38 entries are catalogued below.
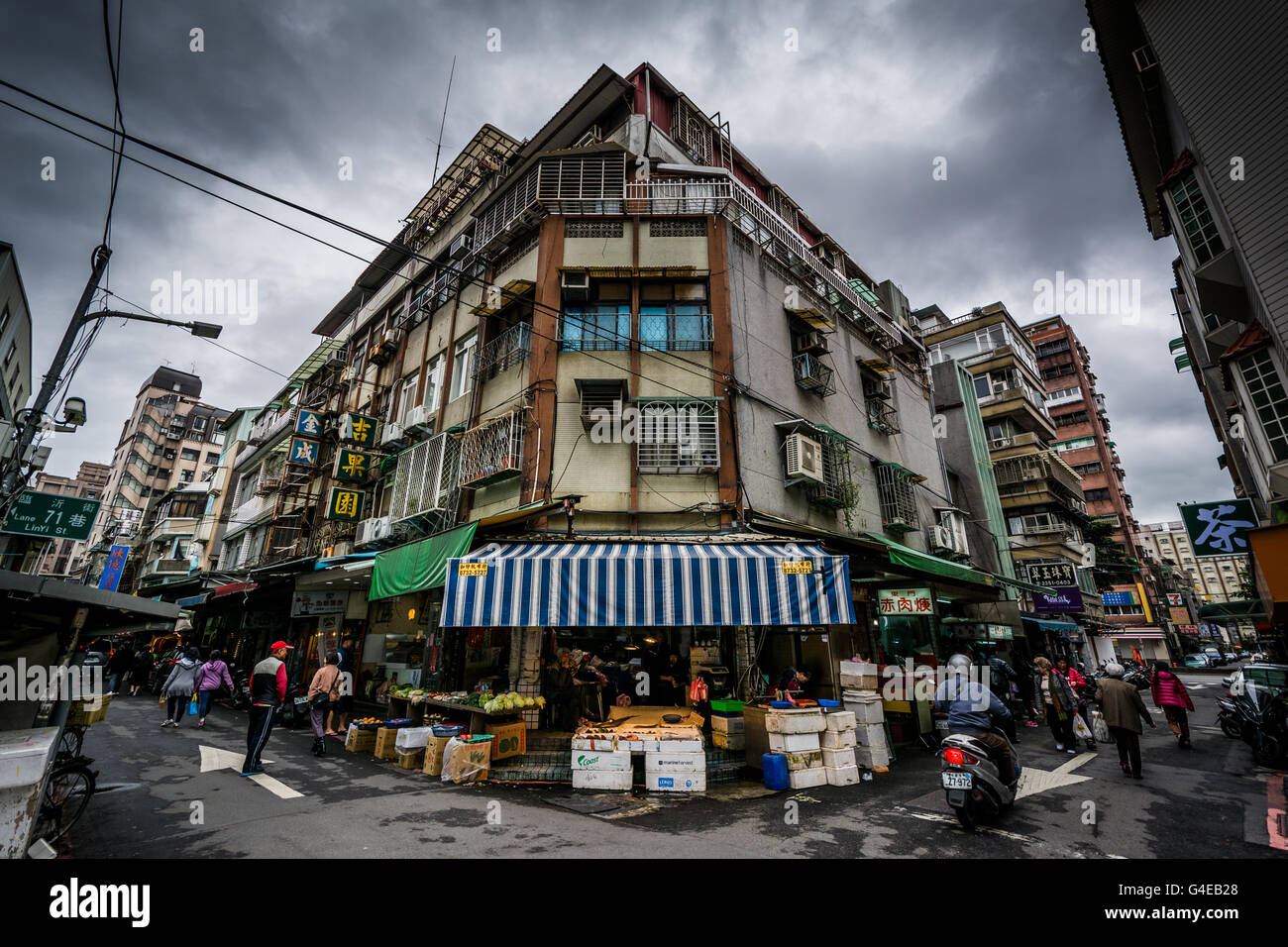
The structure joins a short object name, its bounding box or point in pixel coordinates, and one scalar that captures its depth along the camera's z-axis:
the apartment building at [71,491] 75.88
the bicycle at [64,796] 5.33
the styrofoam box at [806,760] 8.14
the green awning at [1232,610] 16.00
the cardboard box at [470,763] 8.15
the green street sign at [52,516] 9.73
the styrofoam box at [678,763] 7.84
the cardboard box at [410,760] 9.15
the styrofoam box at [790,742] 8.20
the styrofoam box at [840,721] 8.66
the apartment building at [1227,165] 9.09
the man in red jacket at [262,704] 8.26
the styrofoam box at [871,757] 9.19
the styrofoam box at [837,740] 8.57
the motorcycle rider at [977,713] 6.57
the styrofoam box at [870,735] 9.39
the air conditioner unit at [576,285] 12.60
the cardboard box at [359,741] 10.45
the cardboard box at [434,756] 8.58
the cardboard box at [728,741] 9.16
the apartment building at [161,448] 59.25
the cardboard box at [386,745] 9.83
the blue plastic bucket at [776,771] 7.93
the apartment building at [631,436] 9.44
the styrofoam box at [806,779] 8.05
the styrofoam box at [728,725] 9.21
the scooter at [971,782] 6.04
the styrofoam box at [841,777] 8.37
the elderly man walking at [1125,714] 8.58
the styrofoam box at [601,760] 7.88
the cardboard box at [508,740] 8.67
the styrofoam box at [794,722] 8.27
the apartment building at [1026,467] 27.39
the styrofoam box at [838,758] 8.45
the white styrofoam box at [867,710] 9.60
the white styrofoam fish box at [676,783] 7.77
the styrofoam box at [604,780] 7.81
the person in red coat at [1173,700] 11.62
